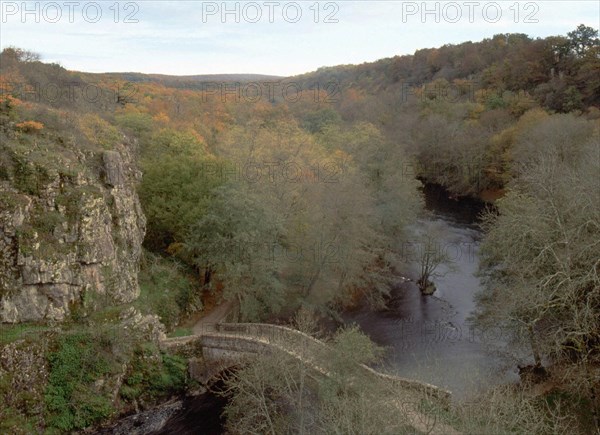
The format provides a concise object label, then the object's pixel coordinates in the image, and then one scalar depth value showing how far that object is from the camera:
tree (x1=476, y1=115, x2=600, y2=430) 18.67
